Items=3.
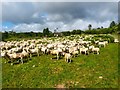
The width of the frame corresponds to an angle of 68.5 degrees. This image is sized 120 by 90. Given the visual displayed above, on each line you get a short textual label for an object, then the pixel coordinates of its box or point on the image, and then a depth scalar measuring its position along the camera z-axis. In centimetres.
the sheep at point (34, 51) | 1154
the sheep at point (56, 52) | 1074
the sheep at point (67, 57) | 978
